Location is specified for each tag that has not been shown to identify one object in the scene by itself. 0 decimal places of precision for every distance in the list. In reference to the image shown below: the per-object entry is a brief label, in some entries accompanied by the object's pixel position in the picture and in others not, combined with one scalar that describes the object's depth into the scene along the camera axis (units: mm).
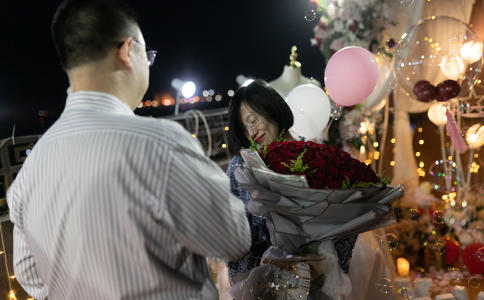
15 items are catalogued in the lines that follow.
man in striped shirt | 964
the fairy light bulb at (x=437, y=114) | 4129
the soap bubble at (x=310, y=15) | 2992
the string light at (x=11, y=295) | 2709
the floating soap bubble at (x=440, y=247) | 2663
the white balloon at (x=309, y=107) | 3229
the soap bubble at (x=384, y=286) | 1686
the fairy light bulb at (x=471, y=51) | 3006
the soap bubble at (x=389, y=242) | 1762
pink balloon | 2975
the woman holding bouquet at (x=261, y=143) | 1575
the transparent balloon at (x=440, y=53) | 3021
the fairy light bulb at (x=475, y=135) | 3652
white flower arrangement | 4691
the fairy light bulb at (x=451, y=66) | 3078
